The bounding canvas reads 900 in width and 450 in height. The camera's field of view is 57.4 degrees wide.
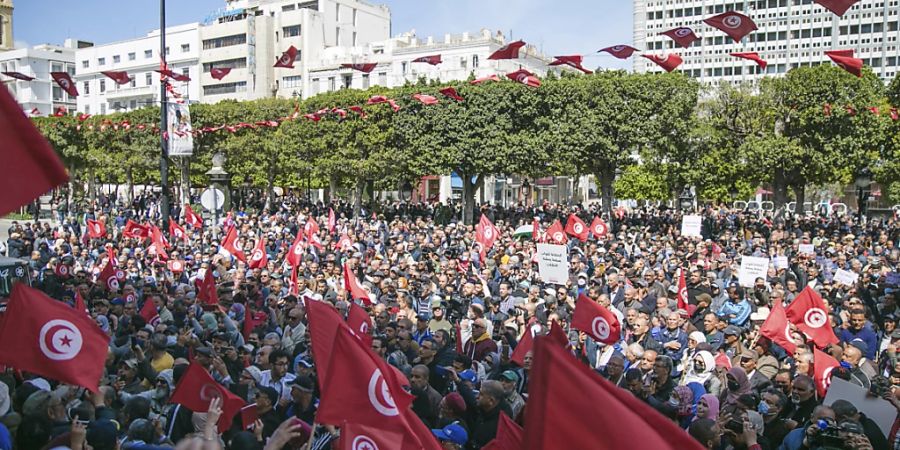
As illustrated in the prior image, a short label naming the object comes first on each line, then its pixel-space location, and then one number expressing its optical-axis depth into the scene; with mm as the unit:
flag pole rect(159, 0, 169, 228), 22781
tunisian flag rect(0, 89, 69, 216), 4020
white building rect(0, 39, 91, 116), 92000
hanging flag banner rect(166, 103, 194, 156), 22406
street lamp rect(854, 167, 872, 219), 28062
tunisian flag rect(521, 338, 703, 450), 3637
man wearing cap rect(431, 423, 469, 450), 6422
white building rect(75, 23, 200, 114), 85438
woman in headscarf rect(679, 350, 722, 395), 8883
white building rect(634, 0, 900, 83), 95688
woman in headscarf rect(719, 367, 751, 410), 8078
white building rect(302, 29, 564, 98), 69438
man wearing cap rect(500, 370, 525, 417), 7741
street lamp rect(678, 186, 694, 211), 63250
